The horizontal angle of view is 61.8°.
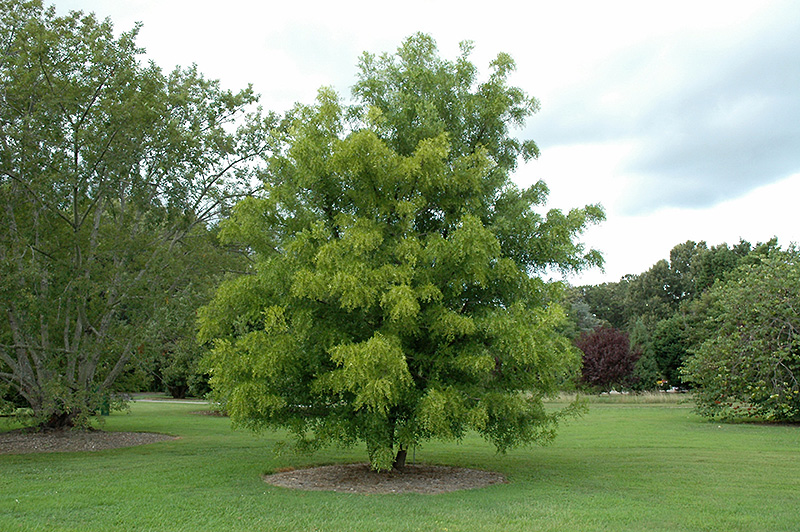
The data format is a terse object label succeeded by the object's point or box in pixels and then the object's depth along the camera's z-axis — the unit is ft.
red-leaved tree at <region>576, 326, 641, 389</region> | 129.39
